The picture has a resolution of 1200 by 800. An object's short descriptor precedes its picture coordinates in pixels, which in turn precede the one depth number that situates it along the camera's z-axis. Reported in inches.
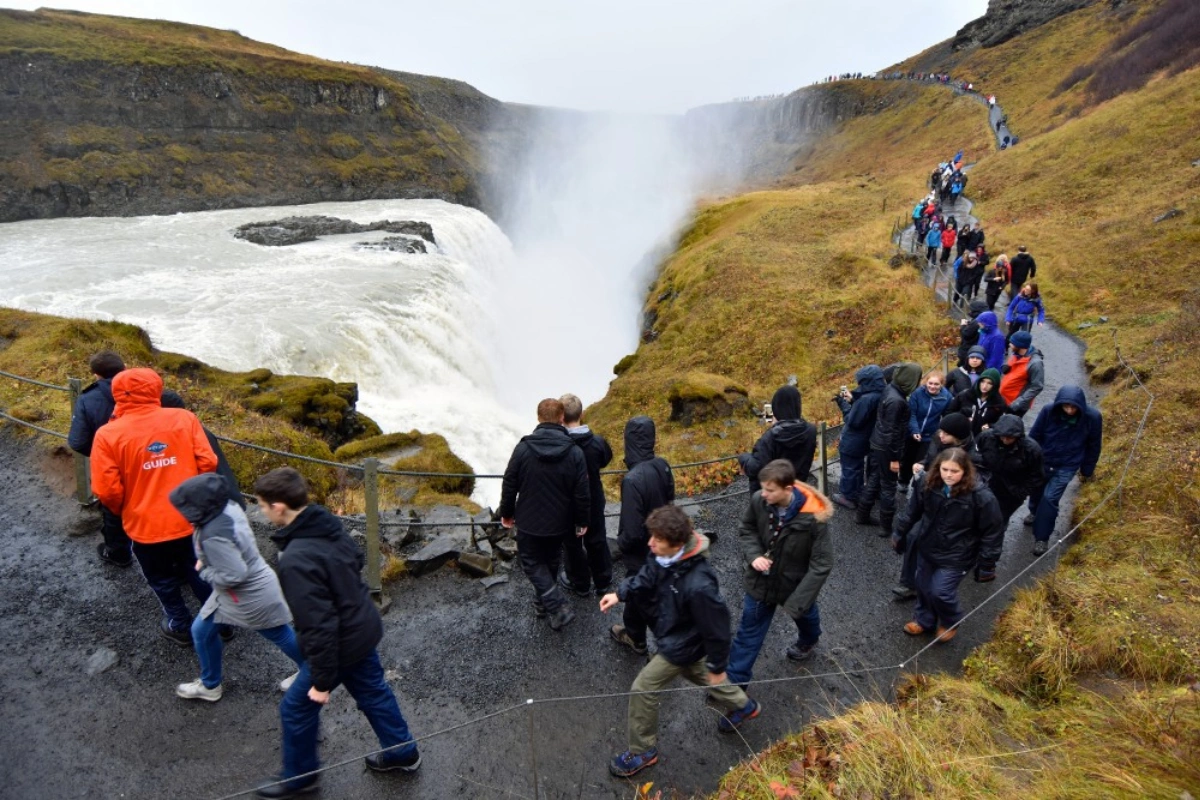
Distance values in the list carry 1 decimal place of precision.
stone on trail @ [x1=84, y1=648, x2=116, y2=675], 222.4
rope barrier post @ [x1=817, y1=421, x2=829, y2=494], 358.3
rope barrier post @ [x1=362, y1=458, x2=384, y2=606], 257.6
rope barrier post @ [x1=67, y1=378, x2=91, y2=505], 301.9
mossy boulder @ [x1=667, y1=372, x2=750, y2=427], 644.7
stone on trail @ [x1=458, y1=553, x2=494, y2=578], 292.8
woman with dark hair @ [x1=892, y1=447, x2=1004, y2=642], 221.8
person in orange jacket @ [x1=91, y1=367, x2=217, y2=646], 201.2
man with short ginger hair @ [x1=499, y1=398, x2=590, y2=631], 237.1
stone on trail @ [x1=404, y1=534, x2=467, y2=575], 291.3
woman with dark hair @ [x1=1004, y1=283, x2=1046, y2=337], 490.9
